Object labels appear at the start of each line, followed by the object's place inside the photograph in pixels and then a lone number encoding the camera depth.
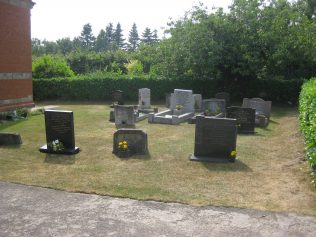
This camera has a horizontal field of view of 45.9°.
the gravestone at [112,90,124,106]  22.59
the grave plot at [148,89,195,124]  16.02
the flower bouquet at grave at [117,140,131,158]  9.94
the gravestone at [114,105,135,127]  15.43
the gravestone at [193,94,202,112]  20.62
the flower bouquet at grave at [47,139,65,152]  10.19
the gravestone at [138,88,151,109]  20.44
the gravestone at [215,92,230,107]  20.70
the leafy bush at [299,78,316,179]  6.86
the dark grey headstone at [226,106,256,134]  13.78
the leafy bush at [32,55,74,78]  27.69
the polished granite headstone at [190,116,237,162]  9.48
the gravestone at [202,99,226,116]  17.32
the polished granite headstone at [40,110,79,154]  10.22
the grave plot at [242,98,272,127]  17.19
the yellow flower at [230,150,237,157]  9.34
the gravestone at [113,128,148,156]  10.25
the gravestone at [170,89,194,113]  18.19
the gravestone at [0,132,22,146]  11.23
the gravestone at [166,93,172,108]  22.05
